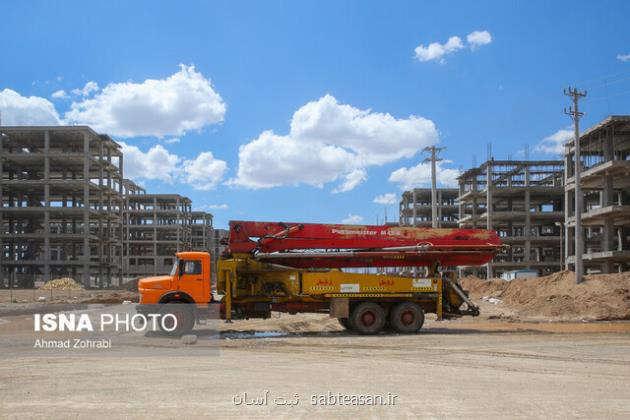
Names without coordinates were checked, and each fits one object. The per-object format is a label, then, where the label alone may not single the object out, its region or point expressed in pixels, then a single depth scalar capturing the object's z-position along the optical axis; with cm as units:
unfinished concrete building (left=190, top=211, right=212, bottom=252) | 12850
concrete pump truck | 1864
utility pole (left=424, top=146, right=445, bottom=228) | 5444
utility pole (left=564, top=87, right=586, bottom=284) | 4108
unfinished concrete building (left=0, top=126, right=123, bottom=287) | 6831
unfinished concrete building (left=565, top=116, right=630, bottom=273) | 5081
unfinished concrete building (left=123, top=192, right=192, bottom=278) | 10756
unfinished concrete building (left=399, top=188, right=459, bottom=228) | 10225
